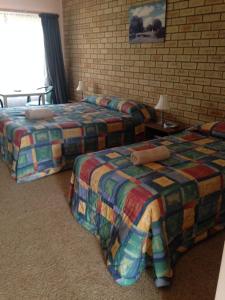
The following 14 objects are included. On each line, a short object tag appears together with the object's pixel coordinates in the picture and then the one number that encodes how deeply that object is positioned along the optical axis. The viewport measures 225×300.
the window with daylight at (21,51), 4.84
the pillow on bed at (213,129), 2.64
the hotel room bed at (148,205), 1.59
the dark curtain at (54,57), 5.05
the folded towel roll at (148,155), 1.99
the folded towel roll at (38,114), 3.30
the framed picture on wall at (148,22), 3.32
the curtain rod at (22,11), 4.68
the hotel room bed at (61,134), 2.91
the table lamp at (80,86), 4.75
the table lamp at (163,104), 3.18
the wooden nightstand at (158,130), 3.19
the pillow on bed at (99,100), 4.10
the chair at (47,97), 5.01
